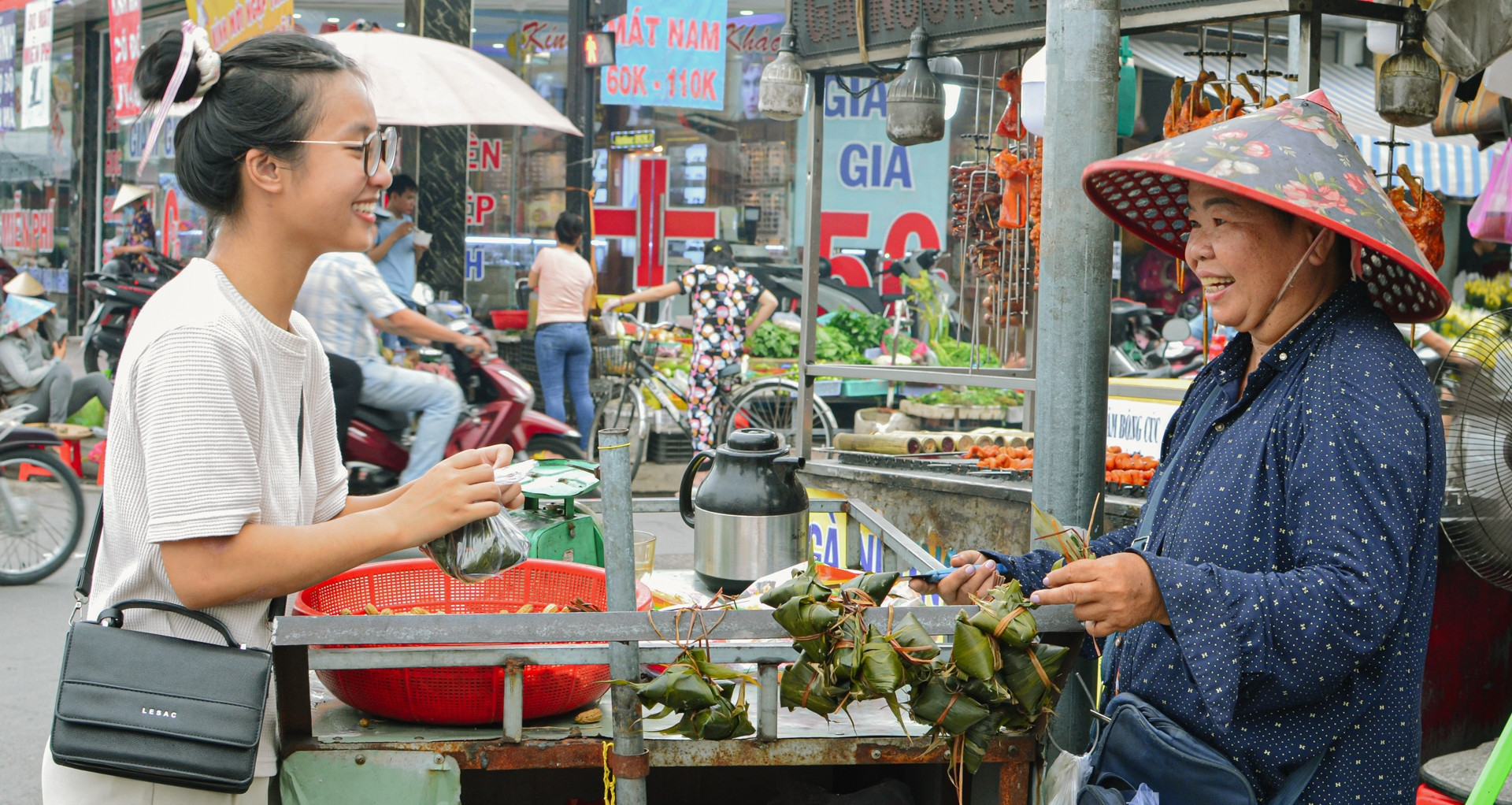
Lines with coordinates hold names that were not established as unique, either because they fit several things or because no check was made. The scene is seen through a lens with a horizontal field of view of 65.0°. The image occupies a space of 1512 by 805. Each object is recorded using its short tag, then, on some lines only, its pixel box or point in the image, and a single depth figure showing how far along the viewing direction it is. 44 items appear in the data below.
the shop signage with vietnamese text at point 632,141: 13.31
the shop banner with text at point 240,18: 7.30
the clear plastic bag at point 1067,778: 1.88
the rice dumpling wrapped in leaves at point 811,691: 1.75
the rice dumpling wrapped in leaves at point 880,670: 1.70
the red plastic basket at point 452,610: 1.91
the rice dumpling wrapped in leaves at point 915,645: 1.73
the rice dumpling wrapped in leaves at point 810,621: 1.76
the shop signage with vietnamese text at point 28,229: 18.28
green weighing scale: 2.65
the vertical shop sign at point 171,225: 14.57
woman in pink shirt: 8.80
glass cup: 2.86
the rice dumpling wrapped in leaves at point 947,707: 1.73
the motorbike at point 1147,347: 9.12
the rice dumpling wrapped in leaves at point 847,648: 1.73
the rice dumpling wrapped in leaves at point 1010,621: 1.74
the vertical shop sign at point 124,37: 9.38
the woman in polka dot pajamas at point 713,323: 8.68
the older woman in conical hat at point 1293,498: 1.54
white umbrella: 6.78
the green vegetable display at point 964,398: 8.34
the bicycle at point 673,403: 9.08
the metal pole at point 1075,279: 2.32
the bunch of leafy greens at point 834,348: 10.13
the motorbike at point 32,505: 5.91
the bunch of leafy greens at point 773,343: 10.75
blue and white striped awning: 9.82
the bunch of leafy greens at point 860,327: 10.56
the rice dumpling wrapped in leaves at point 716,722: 1.83
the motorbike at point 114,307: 8.02
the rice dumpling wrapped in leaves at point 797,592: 1.79
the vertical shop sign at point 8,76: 10.50
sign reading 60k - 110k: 8.85
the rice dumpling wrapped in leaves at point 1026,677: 1.77
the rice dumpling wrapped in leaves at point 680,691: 1.77
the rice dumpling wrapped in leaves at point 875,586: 1.87
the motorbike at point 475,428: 6.16
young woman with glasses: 1.51
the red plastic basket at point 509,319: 11.30
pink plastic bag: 4.21
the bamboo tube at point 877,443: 5.86
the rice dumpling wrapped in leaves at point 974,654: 1.72
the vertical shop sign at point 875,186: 12.90
